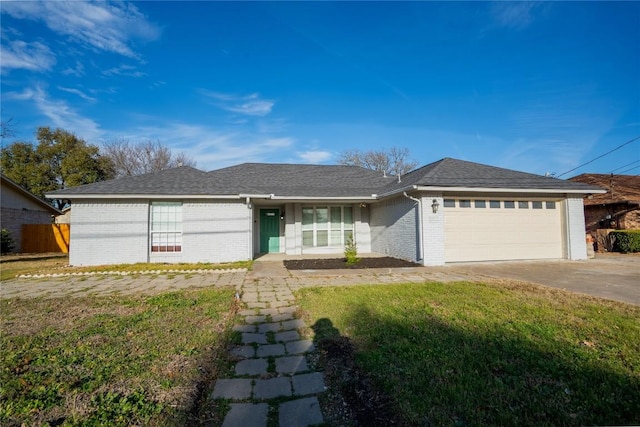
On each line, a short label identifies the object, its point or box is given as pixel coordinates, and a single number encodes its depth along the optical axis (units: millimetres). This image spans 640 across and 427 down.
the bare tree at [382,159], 33969
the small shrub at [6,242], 14825
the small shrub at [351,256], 9781
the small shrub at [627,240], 12945
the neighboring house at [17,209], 15609
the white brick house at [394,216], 9953
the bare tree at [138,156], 29594
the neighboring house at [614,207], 14633
